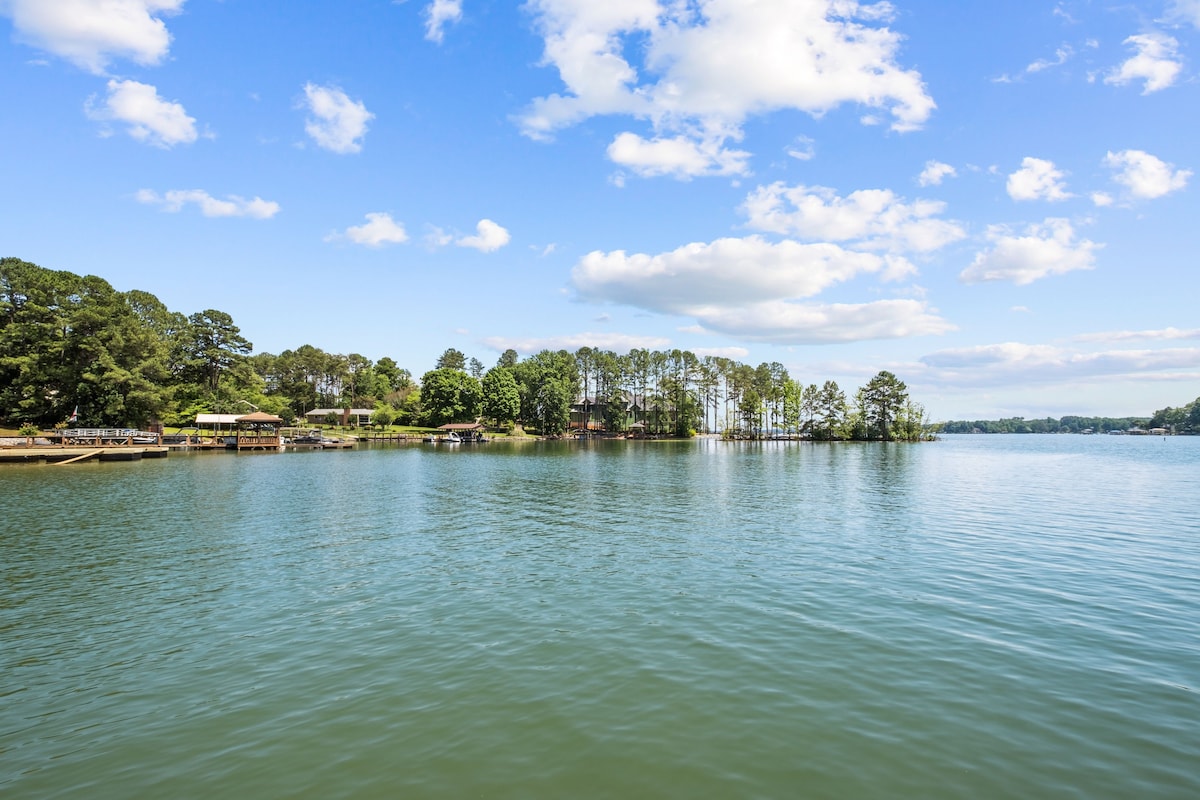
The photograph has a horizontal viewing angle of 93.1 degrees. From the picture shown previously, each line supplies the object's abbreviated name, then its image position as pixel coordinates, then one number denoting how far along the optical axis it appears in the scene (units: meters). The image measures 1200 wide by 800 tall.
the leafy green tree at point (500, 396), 128.12
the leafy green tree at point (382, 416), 130.12
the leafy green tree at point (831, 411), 130.38
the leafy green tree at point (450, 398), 128.50
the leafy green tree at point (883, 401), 127.88
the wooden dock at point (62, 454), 53.69
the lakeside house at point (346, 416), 126.31
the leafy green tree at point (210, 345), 99.69
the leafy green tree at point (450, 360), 160.38
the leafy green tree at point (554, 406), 126.75
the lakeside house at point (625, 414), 132.00
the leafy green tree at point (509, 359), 165.12
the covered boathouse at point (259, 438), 79.00
